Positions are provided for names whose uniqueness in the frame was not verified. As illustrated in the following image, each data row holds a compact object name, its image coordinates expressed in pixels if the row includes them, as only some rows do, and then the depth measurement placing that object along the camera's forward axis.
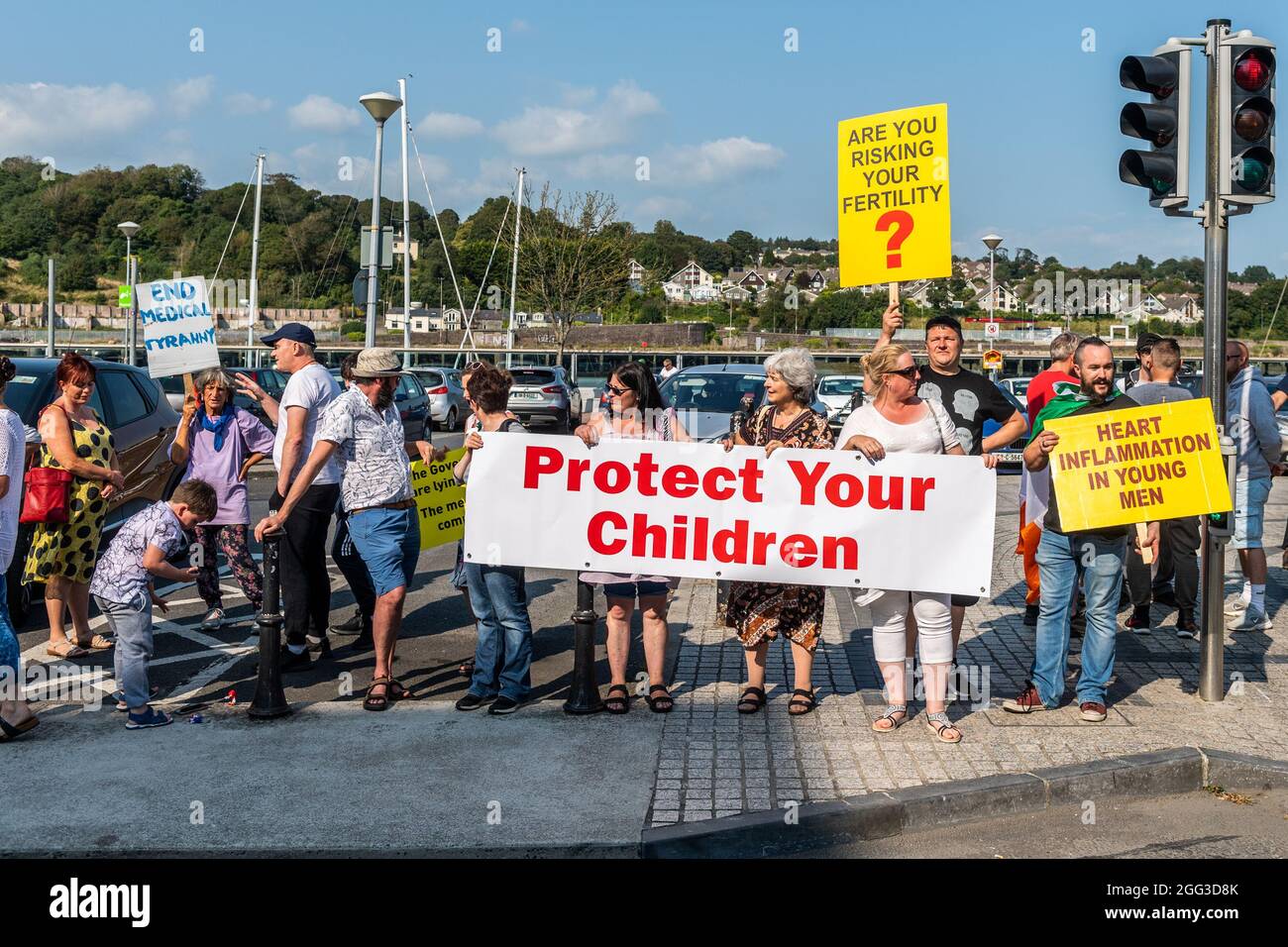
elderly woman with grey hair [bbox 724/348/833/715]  6.30
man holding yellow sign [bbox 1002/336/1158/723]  6.28
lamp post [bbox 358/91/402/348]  20.86
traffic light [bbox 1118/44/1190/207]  6.43
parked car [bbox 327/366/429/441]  21.81
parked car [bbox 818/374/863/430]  29.35
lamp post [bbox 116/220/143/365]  27.22
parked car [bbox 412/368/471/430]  29.34
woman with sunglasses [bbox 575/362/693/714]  6.46
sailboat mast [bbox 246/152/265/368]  51.88
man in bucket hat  6.55
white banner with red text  6.13
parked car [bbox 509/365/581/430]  30.55
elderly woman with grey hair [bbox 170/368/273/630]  7.93
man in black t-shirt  6.73
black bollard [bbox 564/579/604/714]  6.39
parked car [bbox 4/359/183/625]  9.28
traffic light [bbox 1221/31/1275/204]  6.36
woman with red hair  7.58
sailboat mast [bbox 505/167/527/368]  52.69
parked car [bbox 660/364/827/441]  14.38
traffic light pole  6.43
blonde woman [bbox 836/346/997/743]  6.08
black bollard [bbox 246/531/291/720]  6.25
